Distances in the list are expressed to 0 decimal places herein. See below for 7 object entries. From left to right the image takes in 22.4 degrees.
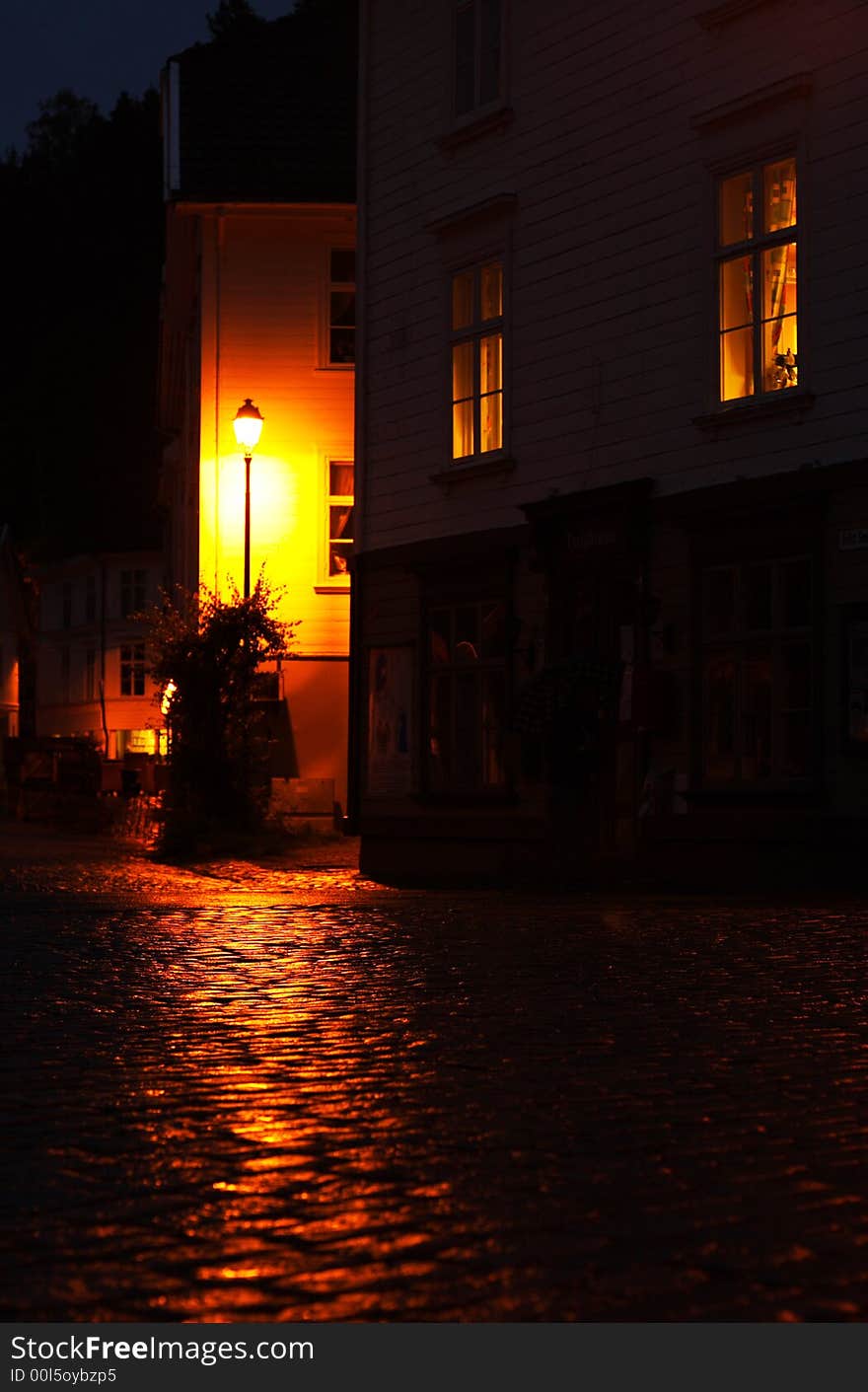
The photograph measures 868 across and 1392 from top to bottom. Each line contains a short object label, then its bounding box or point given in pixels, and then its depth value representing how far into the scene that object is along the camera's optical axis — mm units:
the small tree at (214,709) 23969
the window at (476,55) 20625
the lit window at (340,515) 30891
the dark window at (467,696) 20359
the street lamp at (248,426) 27281
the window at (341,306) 31391
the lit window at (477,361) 20391
